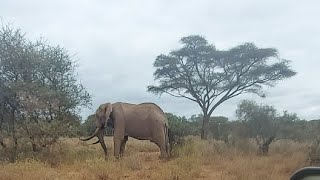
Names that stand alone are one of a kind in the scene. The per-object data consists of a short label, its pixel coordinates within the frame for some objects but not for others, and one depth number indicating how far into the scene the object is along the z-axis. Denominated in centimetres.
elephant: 1486
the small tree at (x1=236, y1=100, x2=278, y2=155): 1649
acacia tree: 2909
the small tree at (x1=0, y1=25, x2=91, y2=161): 1287
